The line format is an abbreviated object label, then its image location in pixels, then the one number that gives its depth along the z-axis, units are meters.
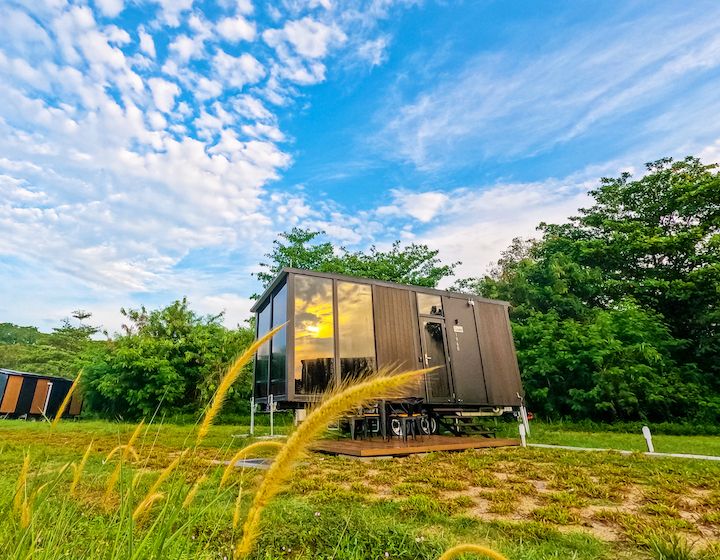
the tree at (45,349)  24.39
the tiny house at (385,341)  6.05
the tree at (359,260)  18.80
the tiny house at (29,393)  14.77
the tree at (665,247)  12.05
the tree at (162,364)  12.34
